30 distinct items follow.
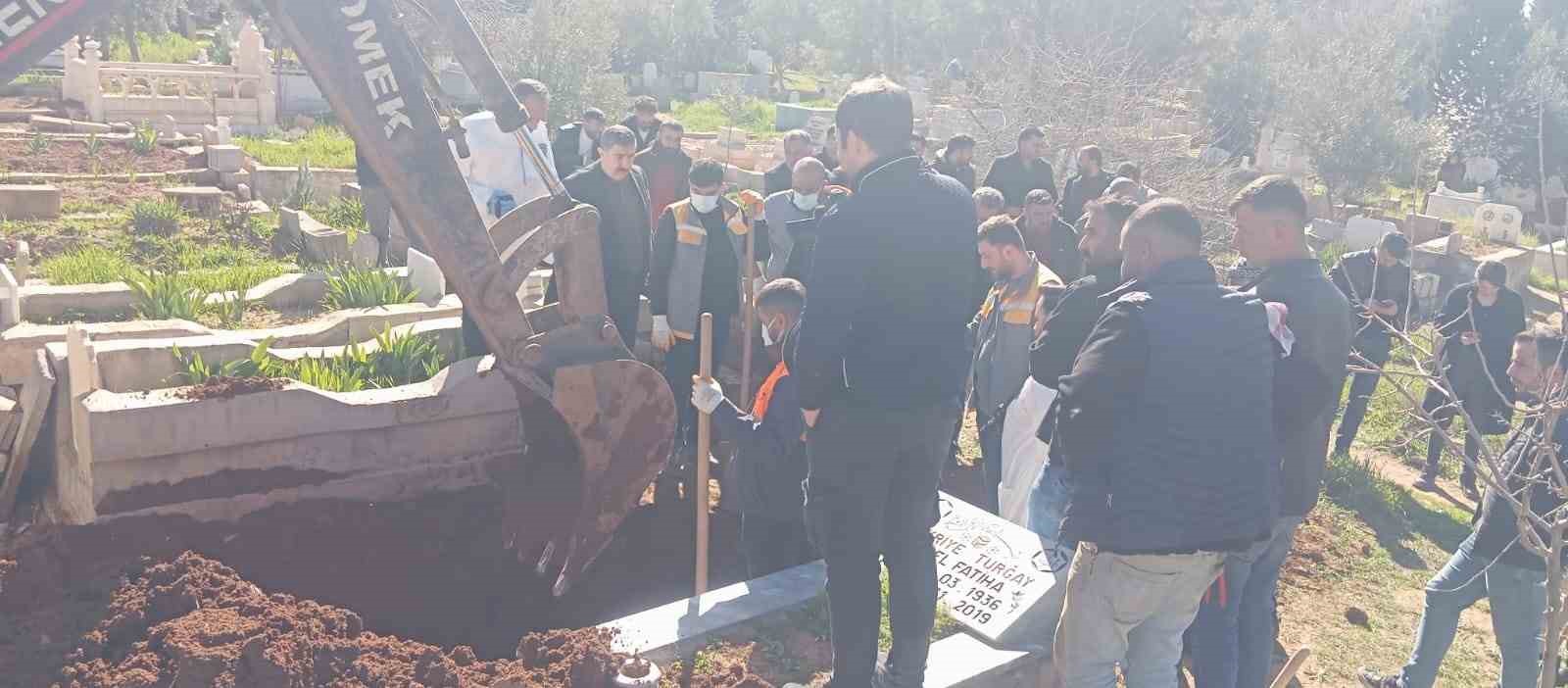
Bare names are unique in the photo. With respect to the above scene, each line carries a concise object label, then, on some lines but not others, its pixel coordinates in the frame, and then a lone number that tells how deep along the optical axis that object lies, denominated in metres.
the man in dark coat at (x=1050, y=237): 7.16
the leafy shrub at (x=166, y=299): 6.69
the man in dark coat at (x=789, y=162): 8.72
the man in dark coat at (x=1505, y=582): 4.30
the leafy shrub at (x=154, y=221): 10.12
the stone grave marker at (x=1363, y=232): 17.39
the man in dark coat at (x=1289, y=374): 3.86
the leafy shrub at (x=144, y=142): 14.48
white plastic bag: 5.09
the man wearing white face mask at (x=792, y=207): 7.23
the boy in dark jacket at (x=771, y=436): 4.51
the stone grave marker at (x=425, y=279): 6.93
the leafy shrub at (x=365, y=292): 6.95
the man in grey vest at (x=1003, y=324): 5.48
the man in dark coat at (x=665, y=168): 8.90
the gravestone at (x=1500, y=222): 18.80
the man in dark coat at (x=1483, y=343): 7.68
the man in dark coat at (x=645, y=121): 9.91
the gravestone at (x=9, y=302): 6.46
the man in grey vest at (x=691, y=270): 6.41
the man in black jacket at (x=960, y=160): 8.95
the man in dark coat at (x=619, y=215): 6.25
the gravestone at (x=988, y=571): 4.55
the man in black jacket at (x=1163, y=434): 3.20
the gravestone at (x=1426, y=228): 16.95
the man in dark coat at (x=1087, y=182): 9.21
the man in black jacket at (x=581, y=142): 9.75
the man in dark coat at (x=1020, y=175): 9.38
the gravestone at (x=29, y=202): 10.55
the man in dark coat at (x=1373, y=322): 8.20
